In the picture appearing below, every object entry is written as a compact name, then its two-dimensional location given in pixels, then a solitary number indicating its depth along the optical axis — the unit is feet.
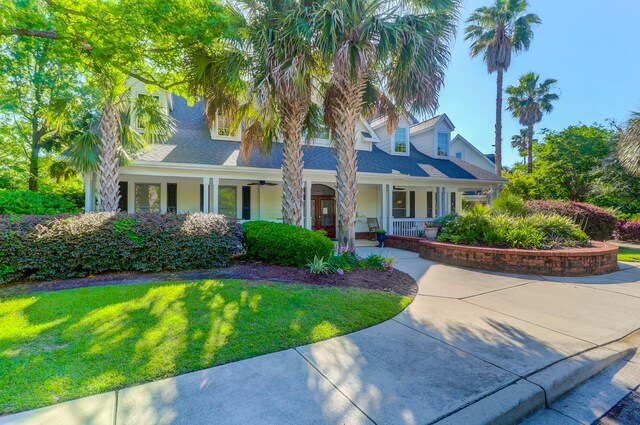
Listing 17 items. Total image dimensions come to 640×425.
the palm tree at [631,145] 43.57
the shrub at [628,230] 54.95
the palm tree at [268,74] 24.58
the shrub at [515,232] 27.37
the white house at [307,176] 37.93
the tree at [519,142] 150.41
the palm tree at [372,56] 23.94
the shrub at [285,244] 22.88
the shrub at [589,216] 45.65
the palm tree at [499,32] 64.34
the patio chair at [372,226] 50.67
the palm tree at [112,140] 30.58
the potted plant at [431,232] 40.01
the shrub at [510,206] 36.63
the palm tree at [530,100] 84.74
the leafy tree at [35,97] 27.25
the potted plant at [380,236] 43.14
